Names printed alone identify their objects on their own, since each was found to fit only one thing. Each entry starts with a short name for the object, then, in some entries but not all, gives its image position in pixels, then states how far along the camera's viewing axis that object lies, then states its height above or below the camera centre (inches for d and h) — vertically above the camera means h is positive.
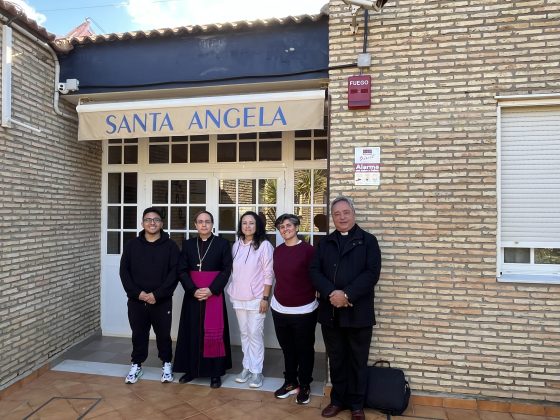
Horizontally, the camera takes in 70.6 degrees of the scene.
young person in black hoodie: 163.2 -33.0
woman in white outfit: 159.3 -32.7
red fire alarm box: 152.3 +44.5
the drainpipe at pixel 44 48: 155.9 +69.6
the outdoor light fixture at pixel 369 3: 134.1 +69.7
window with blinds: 146.7 +6.5
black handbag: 139.5 -65.8
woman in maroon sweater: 146.3 -36.7
